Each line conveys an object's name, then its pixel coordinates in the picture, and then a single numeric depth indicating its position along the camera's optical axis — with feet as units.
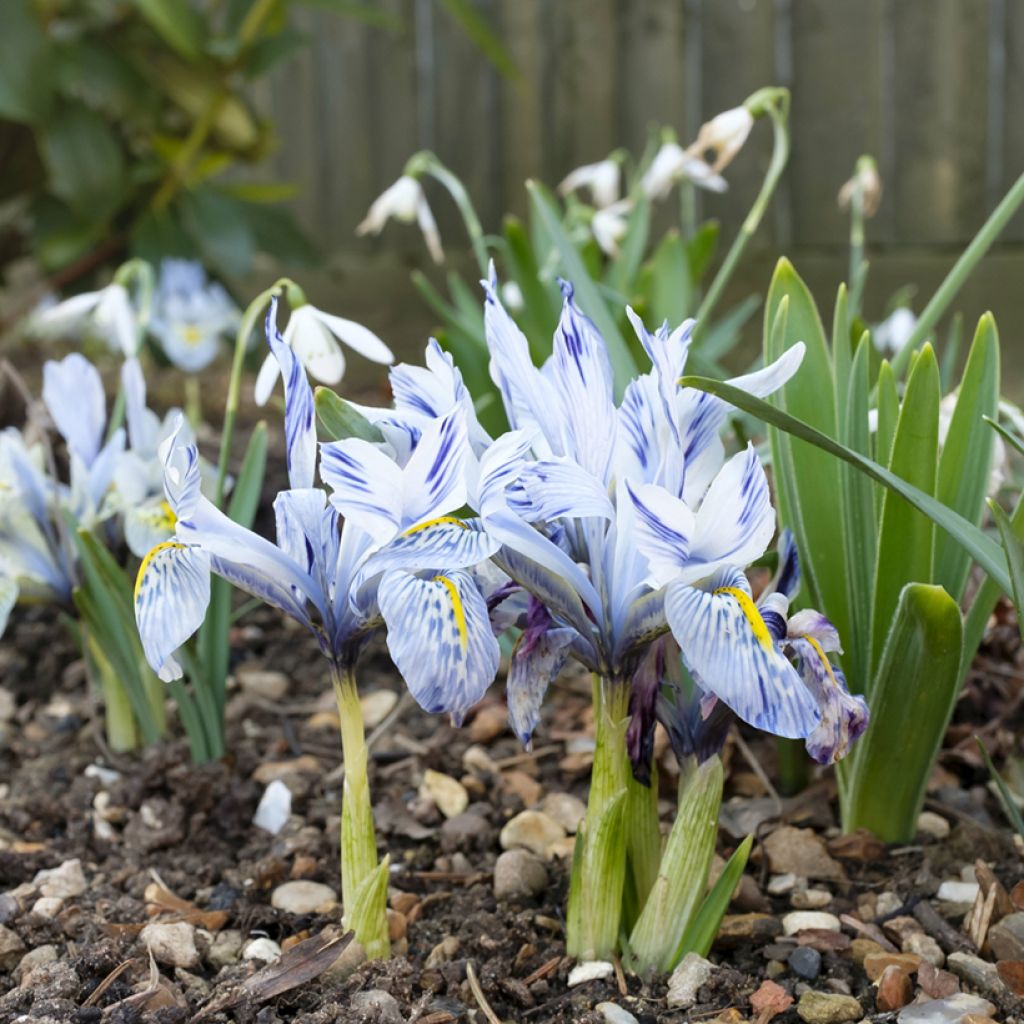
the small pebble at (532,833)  1.49
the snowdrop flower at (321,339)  1.44
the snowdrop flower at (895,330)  2.49
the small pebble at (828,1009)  1.22
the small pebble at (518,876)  1.40
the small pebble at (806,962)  1.28
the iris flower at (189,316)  3.03
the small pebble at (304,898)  1.39
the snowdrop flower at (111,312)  1.75
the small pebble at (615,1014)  1.20
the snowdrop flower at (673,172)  2.07
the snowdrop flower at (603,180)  2.59
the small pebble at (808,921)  1.35
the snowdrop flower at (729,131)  1.76
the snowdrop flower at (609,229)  2.39
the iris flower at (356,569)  1.06
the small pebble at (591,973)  1.24
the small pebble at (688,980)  1.22
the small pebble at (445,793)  1.58
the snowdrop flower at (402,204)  2.14
